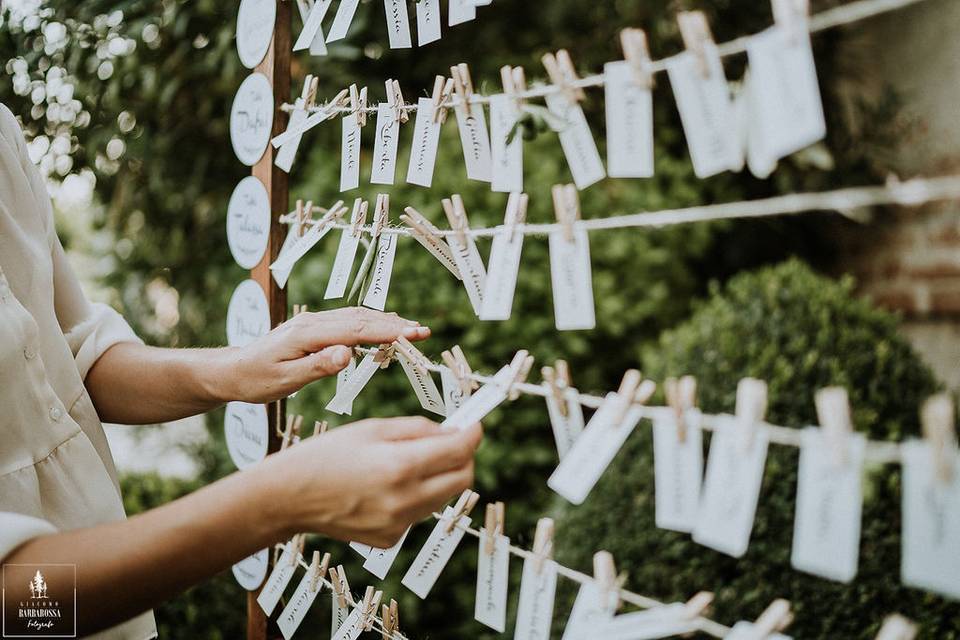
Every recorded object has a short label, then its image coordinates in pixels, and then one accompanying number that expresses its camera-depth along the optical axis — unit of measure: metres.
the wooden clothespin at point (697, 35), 0.58
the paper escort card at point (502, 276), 0.78
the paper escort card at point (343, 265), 1.01
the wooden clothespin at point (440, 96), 0.88
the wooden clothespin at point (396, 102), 0.96
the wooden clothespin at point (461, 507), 0.90
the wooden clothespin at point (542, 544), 0.76
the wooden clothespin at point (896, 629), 0.53
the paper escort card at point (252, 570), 1.23
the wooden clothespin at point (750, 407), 0.56
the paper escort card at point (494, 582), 0.84
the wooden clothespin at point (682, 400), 0.61
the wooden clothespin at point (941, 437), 0.48
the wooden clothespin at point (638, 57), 0.64
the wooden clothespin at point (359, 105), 1.01
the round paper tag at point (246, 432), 1.25
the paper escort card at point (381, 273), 0.96
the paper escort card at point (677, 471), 0.62
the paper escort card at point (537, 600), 0.76
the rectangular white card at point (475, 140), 0.87
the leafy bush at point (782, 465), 1.43
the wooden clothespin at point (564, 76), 0.72
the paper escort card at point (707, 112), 0.59
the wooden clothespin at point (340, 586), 1.05
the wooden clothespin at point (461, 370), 0.87
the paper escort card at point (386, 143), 0.97
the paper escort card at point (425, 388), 0.93
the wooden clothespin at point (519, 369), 0.79
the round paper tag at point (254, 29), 1.21
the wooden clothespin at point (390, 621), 0.97
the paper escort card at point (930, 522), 0.49
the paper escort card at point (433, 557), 0.88
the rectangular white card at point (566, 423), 0.75
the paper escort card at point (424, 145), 0.91
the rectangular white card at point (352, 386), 1.00
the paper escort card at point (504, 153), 0.83
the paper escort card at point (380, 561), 0.96
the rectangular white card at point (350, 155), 1.04
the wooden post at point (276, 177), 1.21
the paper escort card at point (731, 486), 0.57
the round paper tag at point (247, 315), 1.23
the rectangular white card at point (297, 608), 1.10
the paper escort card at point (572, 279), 0.71
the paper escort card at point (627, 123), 0.65
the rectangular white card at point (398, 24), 0.98
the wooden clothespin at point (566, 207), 0.71
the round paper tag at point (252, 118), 1.21
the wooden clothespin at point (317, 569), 1.08
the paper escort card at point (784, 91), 0.53
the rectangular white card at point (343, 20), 1.01
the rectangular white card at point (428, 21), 0.95
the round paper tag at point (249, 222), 1.23
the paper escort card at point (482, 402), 0.74
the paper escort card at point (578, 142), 0.73
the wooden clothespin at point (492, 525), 0.84
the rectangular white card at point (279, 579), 1.17
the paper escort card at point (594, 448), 0.65
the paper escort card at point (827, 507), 0.52
